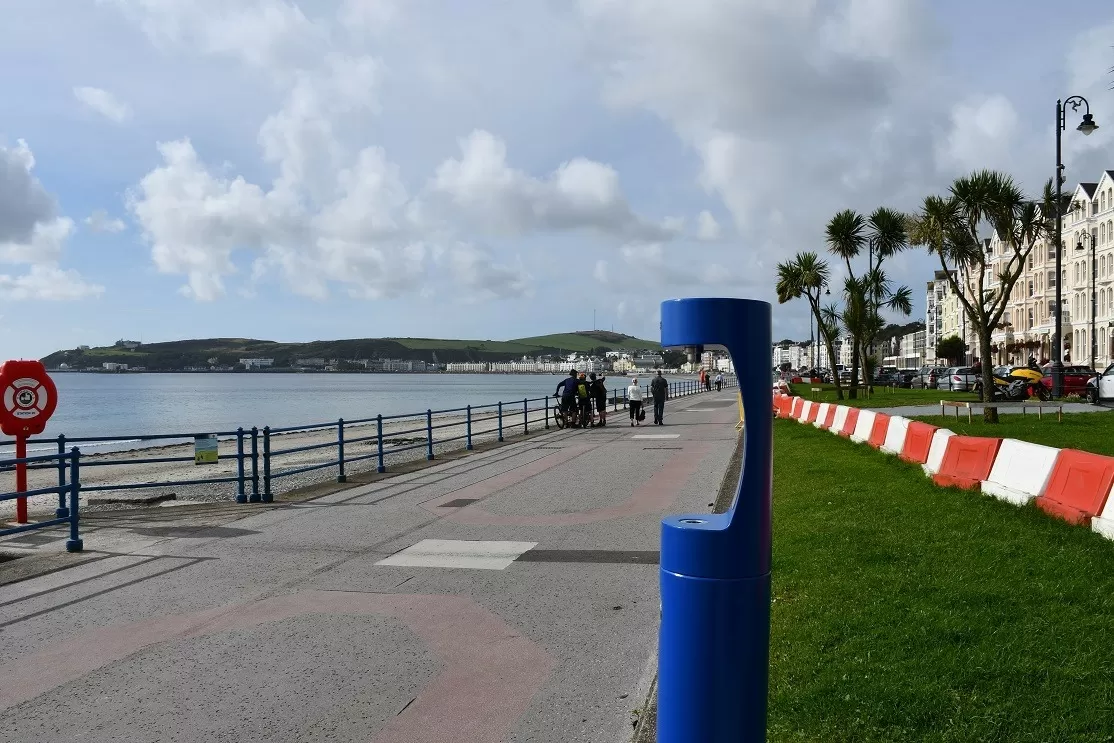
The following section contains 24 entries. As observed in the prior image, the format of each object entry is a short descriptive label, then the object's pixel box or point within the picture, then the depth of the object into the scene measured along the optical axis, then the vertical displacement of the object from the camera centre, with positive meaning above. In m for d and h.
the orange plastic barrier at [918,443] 12.14 -1.20
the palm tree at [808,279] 42.19 +4.05
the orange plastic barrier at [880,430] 15.28 -1.26
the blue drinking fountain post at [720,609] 3.10 -0.88
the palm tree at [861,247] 37.25 +4.89
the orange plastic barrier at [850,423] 18.36 -1.33
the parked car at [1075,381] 35.78 -0.99
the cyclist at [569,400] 27.67 -1.09
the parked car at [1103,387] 26.16 -0.92
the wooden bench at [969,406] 19.42 -1.13
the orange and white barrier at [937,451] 11.06 -1.18
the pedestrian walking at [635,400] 29.30 -1.19
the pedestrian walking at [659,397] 29.38 -1.11
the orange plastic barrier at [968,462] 9.75 -1.20
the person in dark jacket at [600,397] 28.86 -1.06
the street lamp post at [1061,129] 25.78 +6.84
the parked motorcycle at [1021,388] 34.09 -1.19
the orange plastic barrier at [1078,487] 7.30 -1.14
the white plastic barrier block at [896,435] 13.70 -1.22
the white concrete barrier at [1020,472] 8.43 -1.16
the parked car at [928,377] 56.94 -1.23
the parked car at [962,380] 43.72 -1.06
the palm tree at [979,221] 25.17 +4.11
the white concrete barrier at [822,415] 22.26 -1.39
